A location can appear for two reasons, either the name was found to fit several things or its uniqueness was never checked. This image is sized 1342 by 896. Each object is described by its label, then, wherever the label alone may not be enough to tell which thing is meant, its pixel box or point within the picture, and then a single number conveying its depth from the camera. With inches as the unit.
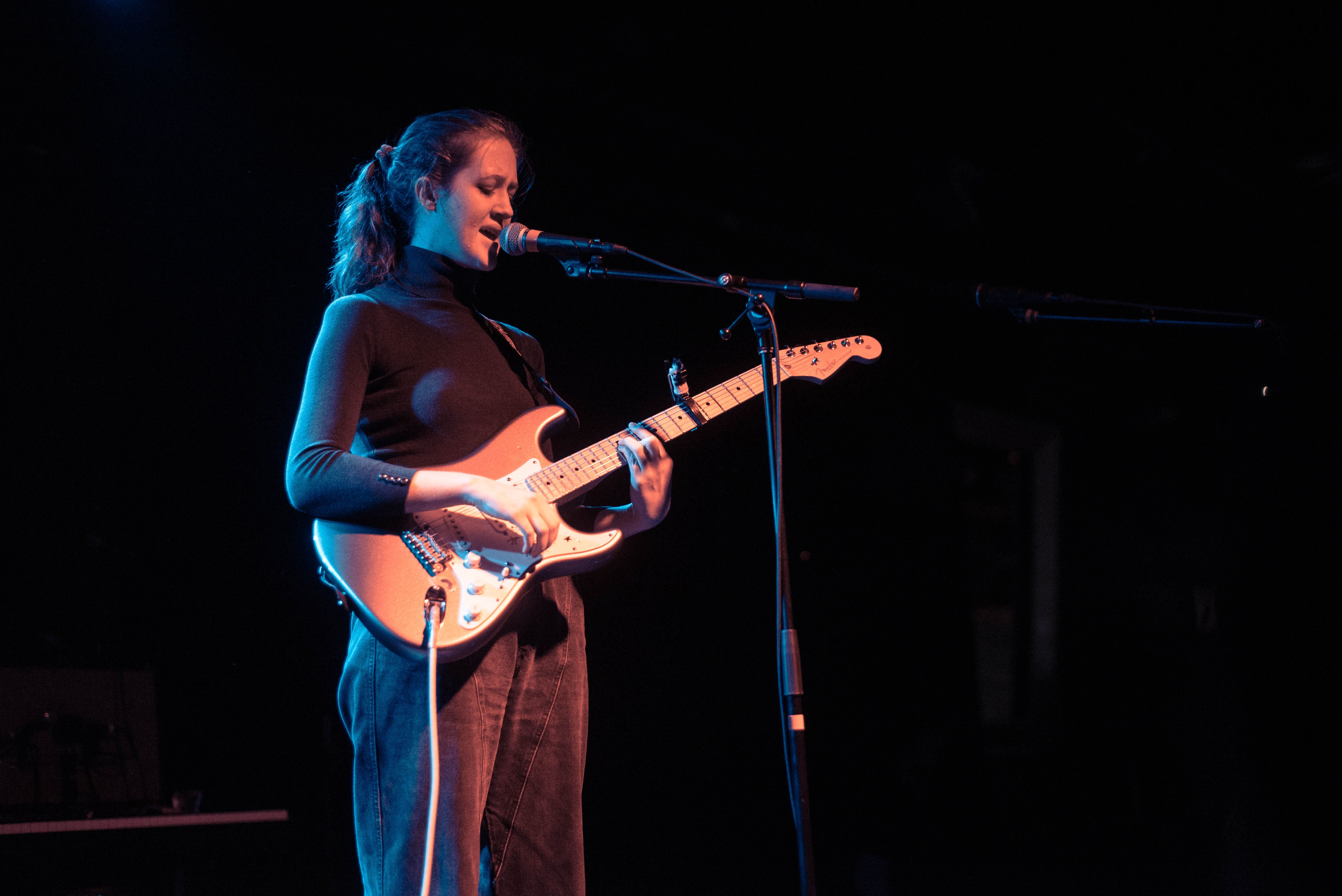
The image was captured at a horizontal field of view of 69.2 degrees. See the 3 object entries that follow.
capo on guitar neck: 86.8
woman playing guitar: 67.3
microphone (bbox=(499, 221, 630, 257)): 78.3
